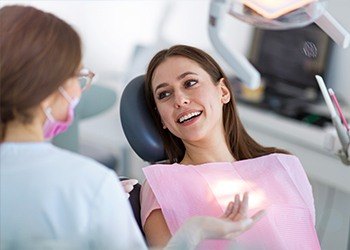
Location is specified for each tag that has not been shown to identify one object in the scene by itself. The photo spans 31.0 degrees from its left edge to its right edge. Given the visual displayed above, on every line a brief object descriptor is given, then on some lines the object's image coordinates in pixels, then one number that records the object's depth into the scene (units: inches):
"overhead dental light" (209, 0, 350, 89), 56.1
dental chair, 66.4
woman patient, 60.0
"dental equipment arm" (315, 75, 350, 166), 64.4
